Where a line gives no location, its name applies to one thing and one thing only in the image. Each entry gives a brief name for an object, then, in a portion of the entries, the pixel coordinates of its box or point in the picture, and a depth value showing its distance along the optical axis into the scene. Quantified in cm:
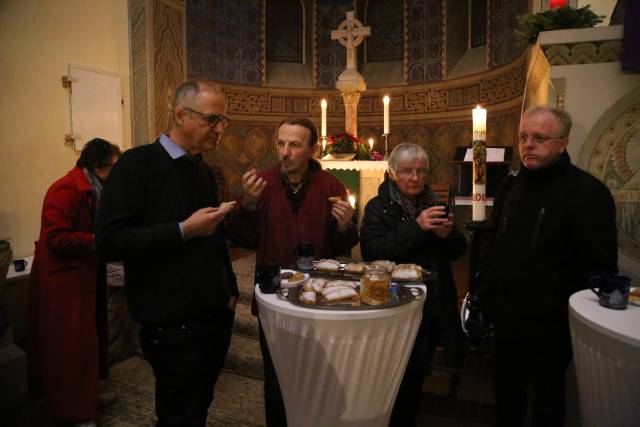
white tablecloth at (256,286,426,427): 150
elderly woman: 199
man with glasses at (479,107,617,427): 177
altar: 475
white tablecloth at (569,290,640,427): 129
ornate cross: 573
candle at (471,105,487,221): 191
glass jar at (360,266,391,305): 151
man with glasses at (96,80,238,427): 154
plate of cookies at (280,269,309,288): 173
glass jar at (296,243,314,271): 191
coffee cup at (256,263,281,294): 168
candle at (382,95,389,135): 461
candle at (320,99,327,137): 484
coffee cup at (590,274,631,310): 146
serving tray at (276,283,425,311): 148
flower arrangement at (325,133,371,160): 483
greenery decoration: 245
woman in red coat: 241
